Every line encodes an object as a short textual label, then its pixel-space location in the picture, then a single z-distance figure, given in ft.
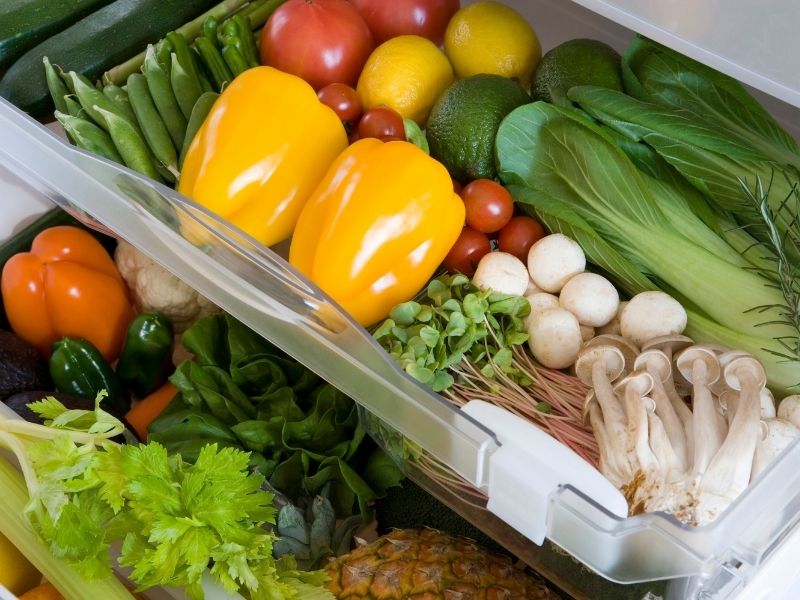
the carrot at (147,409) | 4.49
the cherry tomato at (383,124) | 3.94
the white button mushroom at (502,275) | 3.57
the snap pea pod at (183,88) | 4.33
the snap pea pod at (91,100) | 4.28
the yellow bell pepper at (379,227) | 3.52
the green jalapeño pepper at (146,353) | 4.44
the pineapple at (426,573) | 3.47
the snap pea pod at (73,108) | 4.32
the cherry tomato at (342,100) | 4.13
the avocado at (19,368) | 4.29
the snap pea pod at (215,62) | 4.44
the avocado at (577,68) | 4.00
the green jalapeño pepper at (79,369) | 4.35
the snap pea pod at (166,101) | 4.33
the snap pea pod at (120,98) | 4.36
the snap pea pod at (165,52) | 4.49
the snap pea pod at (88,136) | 4.18
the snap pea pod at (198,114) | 4.12
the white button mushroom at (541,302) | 3.57
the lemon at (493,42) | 4.28
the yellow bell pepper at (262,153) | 3.81
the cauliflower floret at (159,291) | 4.61
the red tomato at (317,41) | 4.32
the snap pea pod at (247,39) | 4.50
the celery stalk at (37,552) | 3.36
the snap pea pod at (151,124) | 4.22
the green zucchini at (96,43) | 4.49
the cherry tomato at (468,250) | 3.82
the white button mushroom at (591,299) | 3.51
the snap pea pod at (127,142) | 4.19
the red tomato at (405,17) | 4.55
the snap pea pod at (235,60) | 4.39
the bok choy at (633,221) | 3.44
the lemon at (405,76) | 4.18
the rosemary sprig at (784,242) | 3.25
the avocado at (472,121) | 3.90
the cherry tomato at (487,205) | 3.75
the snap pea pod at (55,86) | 4.36
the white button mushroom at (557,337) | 3.44
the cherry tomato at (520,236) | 3.82
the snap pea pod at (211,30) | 4.54
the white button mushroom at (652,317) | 3.39
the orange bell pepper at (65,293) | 4.47
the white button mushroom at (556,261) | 3.61
